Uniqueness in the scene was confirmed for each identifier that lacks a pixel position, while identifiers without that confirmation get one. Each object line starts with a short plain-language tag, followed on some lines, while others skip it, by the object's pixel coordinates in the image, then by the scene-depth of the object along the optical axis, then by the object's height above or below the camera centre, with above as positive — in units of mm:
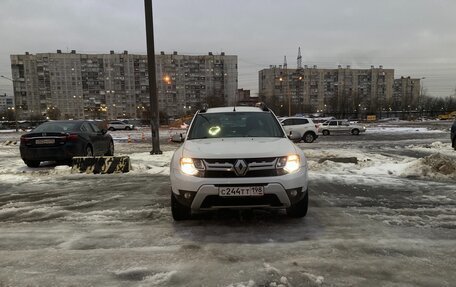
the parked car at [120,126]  53969 -3151
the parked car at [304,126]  23391 -1479
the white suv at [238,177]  4473 -914
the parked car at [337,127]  34031 -2308
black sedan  10500 -1081
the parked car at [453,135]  14536 -1346
